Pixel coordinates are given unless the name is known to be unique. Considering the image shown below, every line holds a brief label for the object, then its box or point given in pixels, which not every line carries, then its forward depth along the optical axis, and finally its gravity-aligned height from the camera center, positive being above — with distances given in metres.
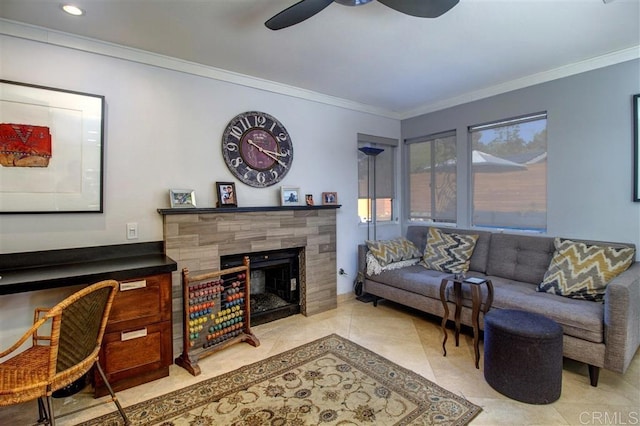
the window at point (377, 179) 4.23 +0.46
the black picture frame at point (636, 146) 2.62 +0.54
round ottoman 1.97 -0.94
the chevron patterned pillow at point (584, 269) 2.47 -0.47
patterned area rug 1.86 -1.21
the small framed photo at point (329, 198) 3.75 +0.17
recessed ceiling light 1.99 +1.31
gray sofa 2.07 -0.70
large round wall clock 3.08 +0.65
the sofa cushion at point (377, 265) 3.65 -0.62
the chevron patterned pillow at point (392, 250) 3.68 -0.46
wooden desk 2.07 -0.62
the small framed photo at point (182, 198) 2.71 +0.13
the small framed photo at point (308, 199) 3.60 +0.15
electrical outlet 2.55 -0.14
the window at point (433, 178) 4.06 +0.46
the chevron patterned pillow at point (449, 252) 3.48 -0.45
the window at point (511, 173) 3.27 +0.43
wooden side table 2.47 -0.75
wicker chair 1.43 -0.72
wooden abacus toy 2.48 -0.86
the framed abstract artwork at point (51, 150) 2.14 +0.46
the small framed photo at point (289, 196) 3.38 +0.18
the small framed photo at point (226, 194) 2.95 +0.18
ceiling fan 1.67 +1.11
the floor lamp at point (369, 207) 3.84 +0.07
